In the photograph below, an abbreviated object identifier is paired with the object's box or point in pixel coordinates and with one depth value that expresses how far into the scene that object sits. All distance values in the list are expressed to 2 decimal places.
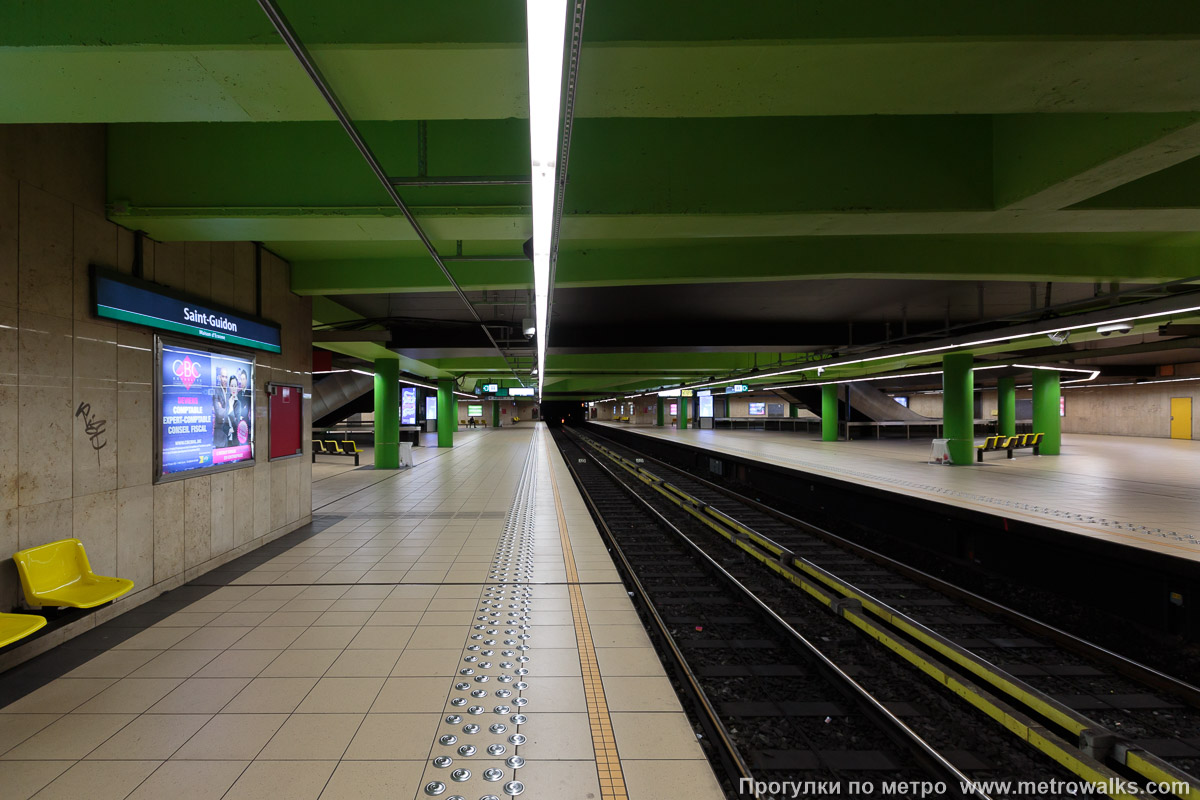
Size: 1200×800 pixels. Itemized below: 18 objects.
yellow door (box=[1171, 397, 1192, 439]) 22.06
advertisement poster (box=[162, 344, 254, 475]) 5.12
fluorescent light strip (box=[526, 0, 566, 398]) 1.70
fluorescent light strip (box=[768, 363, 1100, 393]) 18.11
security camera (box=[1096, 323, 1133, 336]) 7.56
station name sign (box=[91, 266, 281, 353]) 4.33
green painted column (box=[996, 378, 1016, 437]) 20.91
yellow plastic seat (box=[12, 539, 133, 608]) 3.54
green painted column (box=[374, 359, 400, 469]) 15.37
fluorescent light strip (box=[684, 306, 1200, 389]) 6.63
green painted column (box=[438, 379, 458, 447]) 23.52
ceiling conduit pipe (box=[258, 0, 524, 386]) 2.01
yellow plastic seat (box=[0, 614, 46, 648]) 2.94
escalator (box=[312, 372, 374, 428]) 20.84
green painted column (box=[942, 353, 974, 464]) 15.11
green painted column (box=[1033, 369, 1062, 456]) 17.62
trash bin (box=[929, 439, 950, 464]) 15.23
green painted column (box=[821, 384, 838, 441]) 26.39
